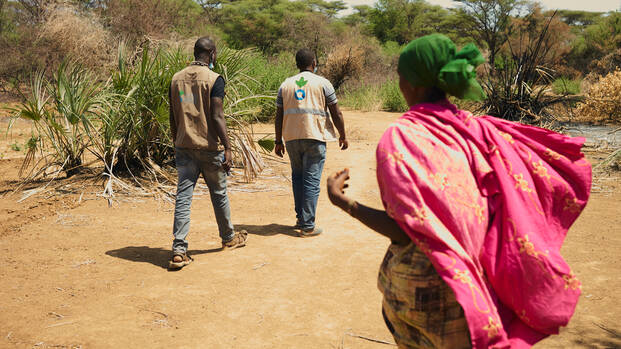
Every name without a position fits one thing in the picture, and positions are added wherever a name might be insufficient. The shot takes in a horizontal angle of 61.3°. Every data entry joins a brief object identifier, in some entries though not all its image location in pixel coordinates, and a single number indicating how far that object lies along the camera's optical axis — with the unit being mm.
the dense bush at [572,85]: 21516
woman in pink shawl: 1590
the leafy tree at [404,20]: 40312
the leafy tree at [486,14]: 34719
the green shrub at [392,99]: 18391
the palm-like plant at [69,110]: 6642
